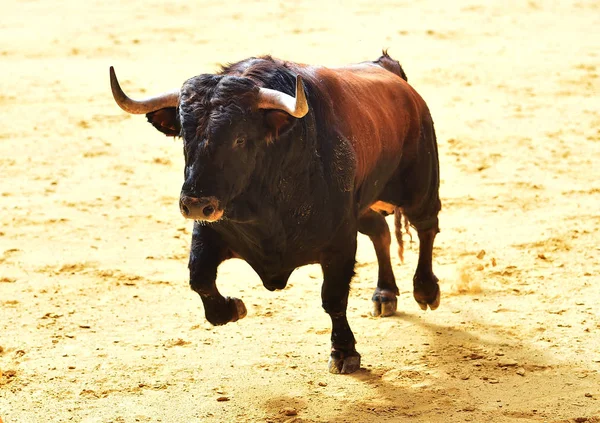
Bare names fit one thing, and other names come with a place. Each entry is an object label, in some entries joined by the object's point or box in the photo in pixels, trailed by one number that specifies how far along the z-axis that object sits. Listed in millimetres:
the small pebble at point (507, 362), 11281
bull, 9641
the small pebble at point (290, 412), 10102
